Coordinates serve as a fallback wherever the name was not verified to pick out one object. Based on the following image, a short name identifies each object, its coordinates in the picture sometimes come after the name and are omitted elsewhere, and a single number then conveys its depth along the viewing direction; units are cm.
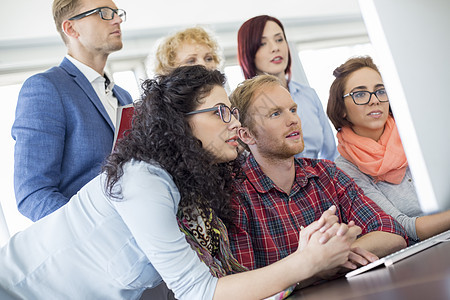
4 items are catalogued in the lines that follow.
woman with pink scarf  162
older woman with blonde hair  191
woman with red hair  196
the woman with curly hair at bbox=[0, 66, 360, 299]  95
